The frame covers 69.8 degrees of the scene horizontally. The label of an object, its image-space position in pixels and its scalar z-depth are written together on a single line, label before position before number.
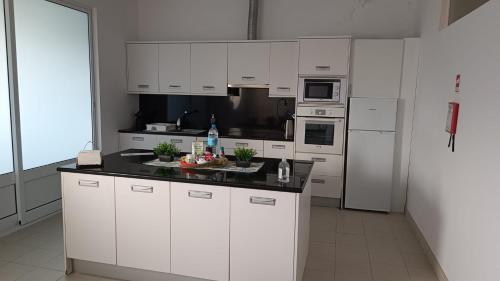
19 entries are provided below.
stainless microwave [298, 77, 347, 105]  4.35
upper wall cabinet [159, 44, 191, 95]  4.97
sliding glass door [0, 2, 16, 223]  3.52
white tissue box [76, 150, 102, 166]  2.67
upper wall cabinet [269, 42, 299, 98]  4.59
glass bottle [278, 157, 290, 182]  2.37
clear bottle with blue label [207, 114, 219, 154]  2.99
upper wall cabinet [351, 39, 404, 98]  4.23
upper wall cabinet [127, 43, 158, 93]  5.09
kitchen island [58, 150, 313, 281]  2.31
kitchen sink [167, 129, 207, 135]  4.95
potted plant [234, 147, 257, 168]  2.73
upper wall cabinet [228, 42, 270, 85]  4.70
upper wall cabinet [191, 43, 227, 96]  4.85
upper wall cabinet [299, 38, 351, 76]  4.28
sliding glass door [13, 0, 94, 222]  3.76
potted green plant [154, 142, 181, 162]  2.92
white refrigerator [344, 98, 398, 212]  4.26
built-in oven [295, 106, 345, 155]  4.40
